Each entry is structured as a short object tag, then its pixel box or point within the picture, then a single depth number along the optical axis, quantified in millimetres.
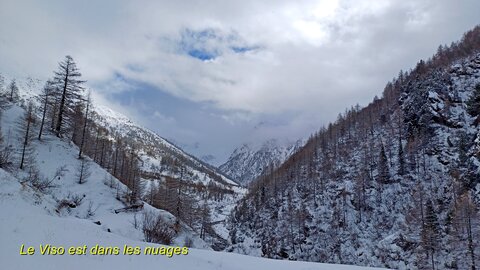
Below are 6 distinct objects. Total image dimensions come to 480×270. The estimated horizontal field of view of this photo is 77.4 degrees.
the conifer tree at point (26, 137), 41188
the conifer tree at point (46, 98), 51288
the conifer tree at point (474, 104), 99281
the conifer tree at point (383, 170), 97750
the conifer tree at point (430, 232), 63666
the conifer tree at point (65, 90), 51875
